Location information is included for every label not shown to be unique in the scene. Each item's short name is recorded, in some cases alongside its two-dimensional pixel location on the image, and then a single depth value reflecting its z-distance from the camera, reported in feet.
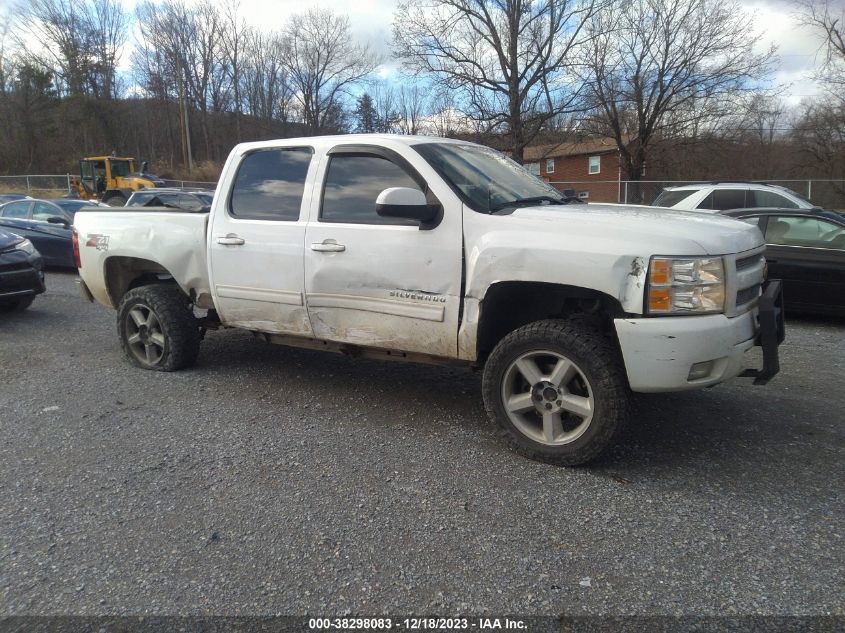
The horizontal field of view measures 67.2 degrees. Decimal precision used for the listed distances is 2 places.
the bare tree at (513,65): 86.63
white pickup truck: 10.92
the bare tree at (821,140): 98.99
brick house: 85.25
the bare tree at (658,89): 95.25
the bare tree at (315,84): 156.35
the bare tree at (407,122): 140.01
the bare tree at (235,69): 164.04
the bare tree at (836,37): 88.28
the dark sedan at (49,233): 39.27
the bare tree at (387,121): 149.79
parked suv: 36.55
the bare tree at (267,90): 164.66
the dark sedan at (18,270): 25.22
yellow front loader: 96.32
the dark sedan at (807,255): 23.90
